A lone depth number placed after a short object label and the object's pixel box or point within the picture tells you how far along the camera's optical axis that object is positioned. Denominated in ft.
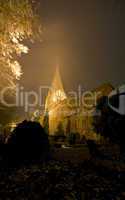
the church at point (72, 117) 99.27
